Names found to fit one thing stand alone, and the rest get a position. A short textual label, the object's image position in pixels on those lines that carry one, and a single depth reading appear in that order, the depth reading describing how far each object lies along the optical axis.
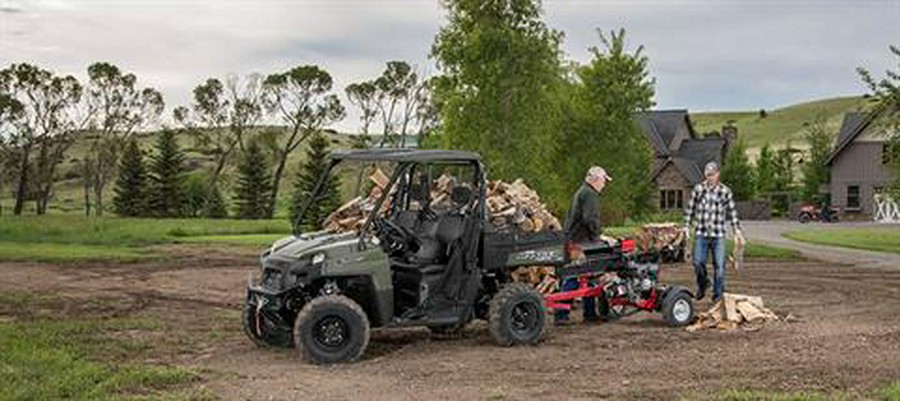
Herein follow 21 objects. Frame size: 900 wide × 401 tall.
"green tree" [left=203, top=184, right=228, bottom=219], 69.06
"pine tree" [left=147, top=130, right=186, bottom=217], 66.31
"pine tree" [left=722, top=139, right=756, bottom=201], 70.19
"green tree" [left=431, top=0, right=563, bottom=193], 29.73
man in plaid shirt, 14.59
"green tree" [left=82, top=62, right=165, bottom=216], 74.50
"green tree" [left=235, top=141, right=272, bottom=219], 68.19
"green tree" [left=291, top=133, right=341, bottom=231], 59.46
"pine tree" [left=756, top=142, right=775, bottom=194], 75.31
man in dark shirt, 13.09
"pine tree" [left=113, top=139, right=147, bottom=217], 66.69
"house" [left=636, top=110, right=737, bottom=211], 72.06
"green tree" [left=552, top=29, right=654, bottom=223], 38.03
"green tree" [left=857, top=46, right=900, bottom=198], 31.41
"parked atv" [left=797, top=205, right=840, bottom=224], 61.47
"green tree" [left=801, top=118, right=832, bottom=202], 70.31
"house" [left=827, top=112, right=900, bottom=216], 63.44
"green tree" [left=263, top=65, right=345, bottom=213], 79.81
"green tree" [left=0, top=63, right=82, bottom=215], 70.86
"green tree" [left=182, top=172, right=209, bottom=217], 68.62
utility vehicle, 10.86
